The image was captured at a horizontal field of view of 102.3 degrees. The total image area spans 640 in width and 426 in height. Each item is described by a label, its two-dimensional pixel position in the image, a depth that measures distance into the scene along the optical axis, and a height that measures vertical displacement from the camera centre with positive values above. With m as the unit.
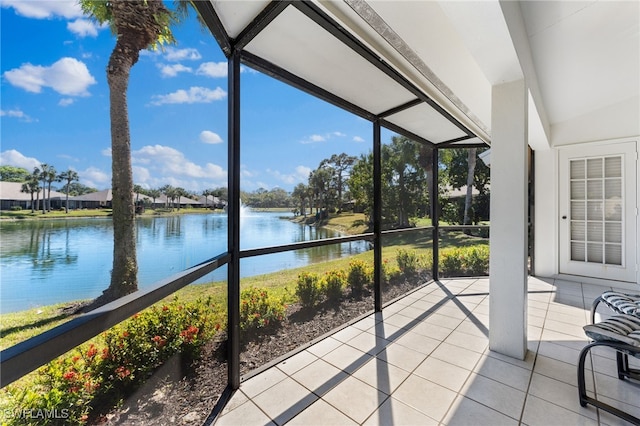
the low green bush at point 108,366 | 0.85 -0.66
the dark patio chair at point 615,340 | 1.54 -0.80
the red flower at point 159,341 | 1.39 -0.71
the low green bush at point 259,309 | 2.48 -0.99
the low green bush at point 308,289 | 3.14 -0.95
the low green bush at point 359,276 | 3.66 -0.92
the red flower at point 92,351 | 1.07 -0.58
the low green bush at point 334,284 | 3.36 -0.95
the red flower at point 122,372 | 1.19 -0.75
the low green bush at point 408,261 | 4.53 -0.89
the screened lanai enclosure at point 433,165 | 1.55 +0.62
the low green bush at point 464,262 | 5.00 -0.97
